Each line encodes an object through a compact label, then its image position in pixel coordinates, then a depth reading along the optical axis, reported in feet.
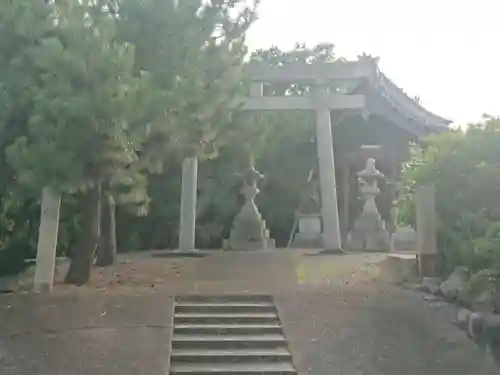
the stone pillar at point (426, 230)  34.37
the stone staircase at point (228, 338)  25.39
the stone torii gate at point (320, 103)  55.62
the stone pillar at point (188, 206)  58.75
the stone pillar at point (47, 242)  33.40
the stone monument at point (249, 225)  62.08
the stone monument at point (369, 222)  65.16
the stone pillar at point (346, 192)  77.61
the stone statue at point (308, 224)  69.00
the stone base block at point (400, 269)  36.52
